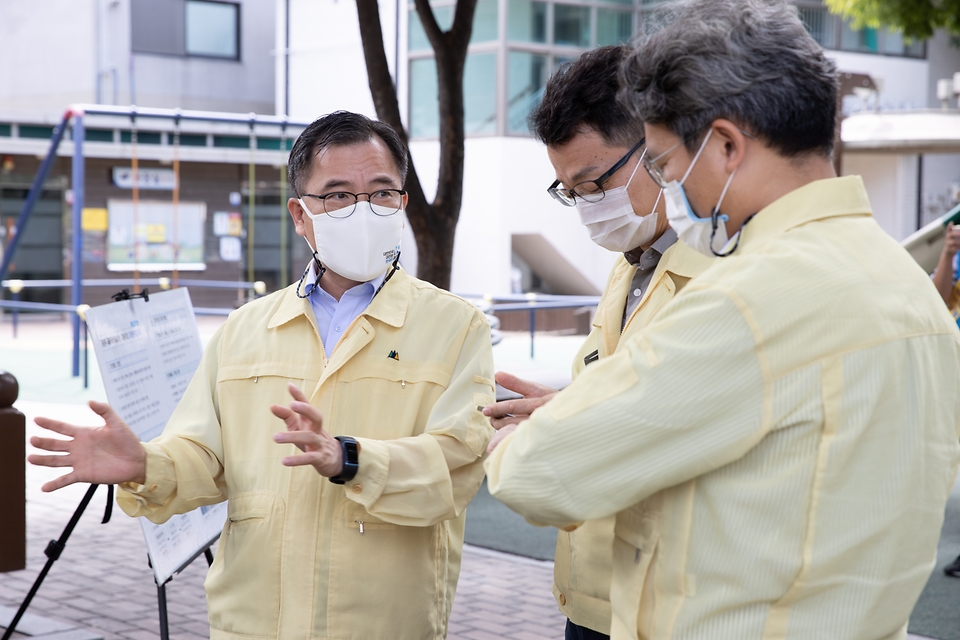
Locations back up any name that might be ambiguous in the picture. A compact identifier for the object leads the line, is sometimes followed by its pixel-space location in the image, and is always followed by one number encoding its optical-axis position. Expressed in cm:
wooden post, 447
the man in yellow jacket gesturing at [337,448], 230
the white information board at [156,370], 366
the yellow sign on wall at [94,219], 2203
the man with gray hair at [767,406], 144
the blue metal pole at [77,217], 1234
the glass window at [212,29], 2431
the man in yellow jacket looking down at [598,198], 228
